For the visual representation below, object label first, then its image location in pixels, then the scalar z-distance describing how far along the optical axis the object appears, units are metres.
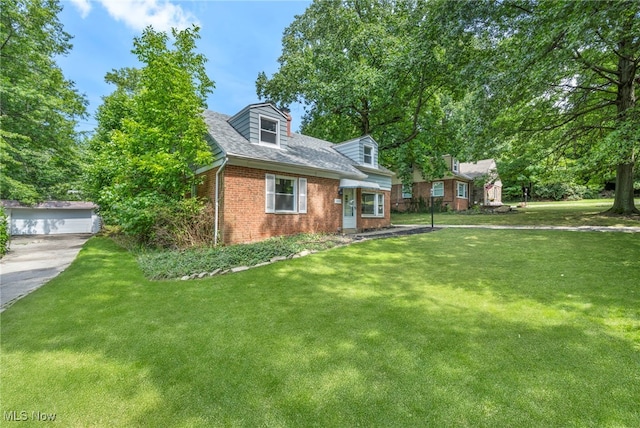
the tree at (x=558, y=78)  7.50
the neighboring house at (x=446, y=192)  26.22
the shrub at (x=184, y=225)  9.27
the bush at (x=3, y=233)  10.14
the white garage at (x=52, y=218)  21.50
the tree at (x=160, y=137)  9.38
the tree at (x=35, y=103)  15.80
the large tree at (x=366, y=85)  16.69
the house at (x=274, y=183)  9.52
